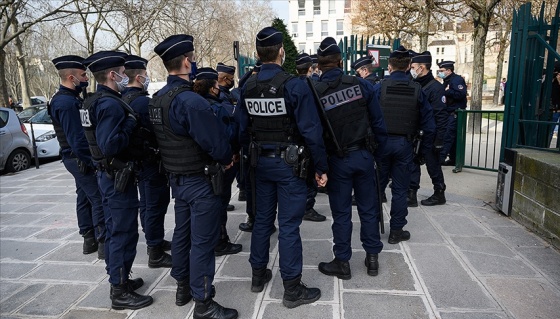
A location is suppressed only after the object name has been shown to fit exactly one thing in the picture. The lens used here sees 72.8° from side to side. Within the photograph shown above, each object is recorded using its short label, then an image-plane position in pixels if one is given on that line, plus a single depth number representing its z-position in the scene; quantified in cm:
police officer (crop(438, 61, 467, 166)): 712
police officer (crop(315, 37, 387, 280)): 336
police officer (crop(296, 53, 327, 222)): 512
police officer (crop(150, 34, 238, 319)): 286
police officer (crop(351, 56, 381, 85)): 544
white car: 1070
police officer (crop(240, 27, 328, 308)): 298
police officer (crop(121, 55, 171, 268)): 357
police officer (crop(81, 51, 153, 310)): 313
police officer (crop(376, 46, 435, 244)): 420
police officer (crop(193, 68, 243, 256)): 345
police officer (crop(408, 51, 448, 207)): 530
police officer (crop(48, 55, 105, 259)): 382
